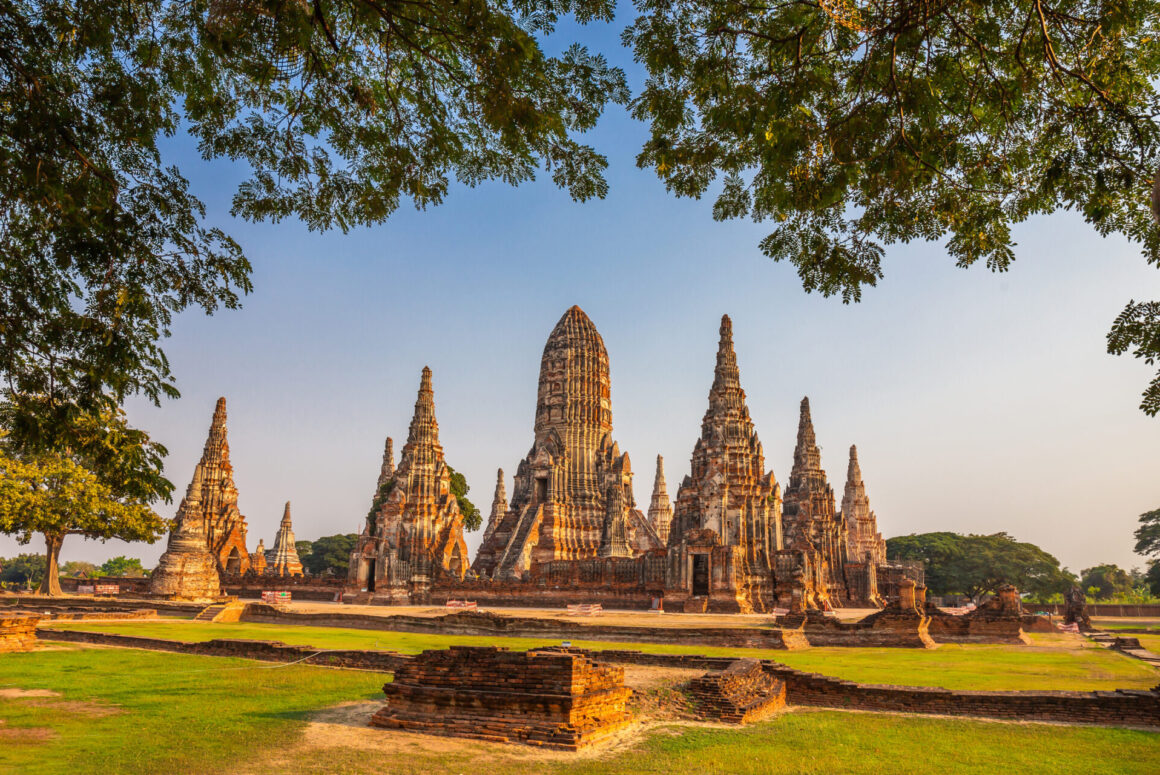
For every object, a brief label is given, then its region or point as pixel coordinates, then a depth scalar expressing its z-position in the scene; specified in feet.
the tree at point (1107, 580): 250.78
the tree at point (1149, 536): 180.65
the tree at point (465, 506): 187.32
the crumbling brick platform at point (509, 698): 26.27
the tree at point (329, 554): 242.64
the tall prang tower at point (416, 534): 128.67
